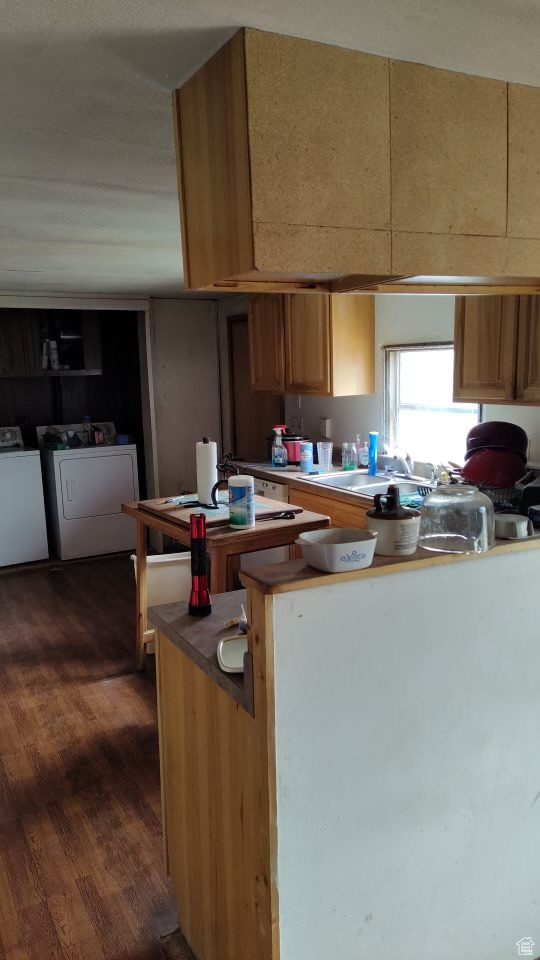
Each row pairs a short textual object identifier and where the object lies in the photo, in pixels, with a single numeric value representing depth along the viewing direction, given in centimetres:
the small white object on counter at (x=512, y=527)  171
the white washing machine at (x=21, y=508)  579
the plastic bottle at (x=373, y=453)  440
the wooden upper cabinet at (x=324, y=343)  443
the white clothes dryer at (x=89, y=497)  598
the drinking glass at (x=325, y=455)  473
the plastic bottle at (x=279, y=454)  482
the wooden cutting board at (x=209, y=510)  315
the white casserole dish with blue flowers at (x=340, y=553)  145
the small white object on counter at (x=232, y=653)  162
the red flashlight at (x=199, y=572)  201
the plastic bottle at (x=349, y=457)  457
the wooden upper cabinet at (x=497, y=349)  296
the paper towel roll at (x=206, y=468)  338
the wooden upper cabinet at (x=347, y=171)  144
